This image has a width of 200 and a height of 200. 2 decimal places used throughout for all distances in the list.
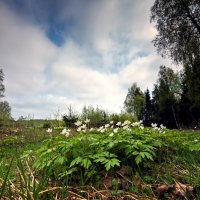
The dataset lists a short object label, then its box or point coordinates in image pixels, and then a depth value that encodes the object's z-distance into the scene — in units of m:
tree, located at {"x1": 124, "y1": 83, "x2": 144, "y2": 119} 37.89
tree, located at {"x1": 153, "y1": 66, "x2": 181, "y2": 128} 28.31
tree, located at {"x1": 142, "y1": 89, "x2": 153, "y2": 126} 31.78
